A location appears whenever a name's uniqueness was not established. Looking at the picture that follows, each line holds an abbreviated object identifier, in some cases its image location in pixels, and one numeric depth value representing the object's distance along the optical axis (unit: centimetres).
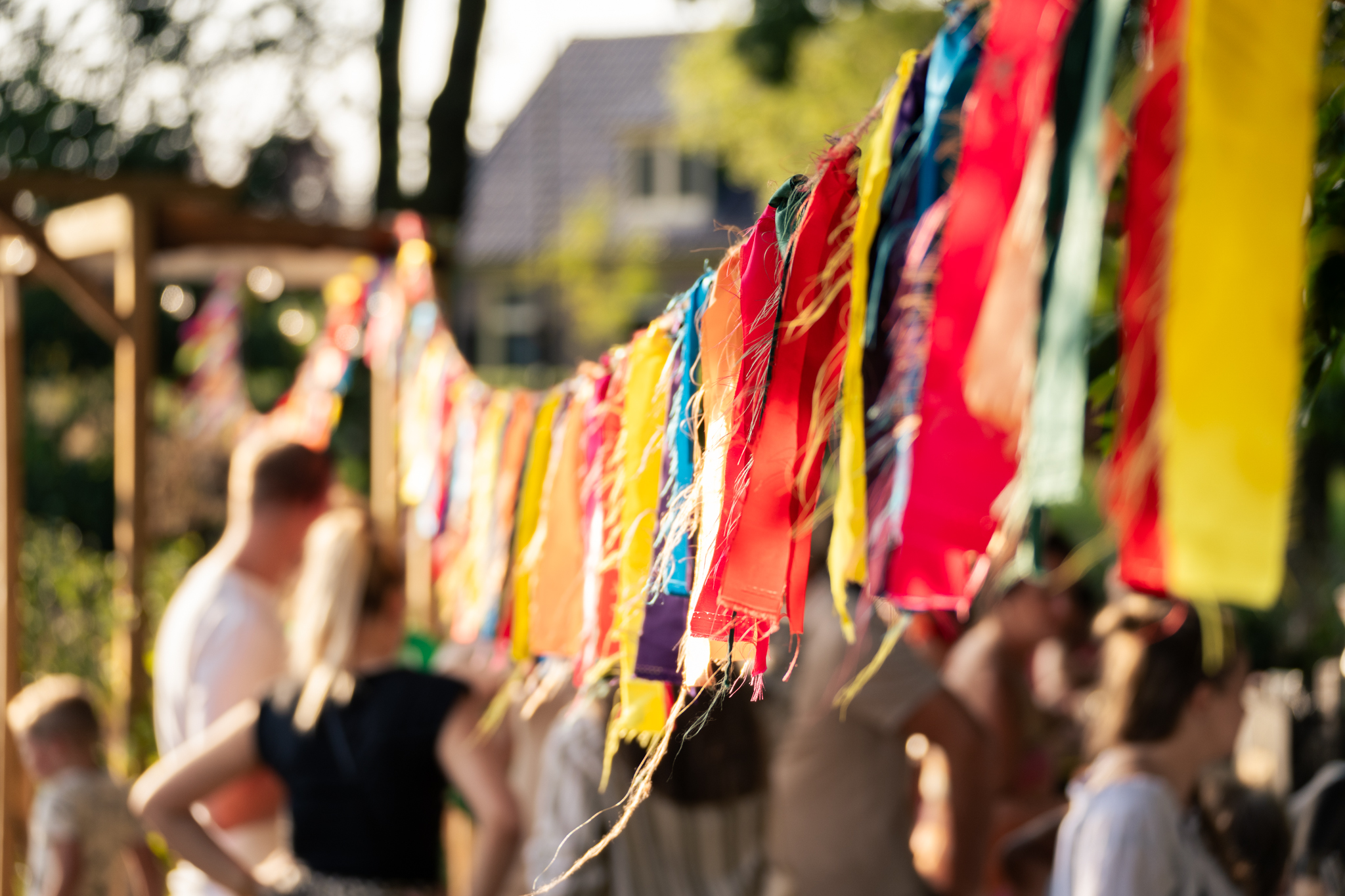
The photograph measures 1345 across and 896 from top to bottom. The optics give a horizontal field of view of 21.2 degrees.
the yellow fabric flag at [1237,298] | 226
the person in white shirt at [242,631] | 556
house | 3933
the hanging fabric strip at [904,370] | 344
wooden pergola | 641
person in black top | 511
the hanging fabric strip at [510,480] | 505
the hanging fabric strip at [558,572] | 445
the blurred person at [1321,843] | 523
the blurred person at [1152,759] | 479
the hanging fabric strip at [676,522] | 402
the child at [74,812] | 580
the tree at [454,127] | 1353
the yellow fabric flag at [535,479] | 462
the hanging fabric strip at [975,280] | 294
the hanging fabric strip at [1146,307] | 247
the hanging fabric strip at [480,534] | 531
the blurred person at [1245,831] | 519
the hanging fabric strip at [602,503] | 431
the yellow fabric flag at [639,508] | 422
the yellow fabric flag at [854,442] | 363
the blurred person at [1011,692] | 619
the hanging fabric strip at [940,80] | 356
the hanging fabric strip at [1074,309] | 257
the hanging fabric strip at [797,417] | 353
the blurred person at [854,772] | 525
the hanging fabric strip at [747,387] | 358
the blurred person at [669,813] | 496
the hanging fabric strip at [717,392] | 362
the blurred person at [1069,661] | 722
